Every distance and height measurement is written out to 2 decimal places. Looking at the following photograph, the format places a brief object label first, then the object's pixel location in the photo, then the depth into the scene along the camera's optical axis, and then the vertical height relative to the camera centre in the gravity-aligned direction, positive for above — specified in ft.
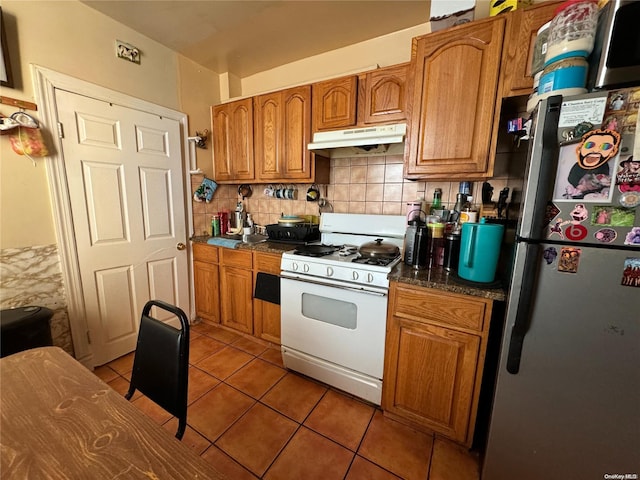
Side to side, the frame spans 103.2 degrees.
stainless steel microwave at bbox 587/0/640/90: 2.56 +1.65
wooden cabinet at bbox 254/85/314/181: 6.50 +1.76
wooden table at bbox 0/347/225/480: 1.67 -1.78
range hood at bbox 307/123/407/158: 5.17 +1.40
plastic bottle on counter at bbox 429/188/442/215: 5.93 +0.08
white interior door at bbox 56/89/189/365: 5.64 -0.33
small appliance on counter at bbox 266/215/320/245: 6.79 -0.81
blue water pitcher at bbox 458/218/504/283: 3.94 -0.70
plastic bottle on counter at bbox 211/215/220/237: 8.22 -0.87
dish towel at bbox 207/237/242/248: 7.01 -1.21
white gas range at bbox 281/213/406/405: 4.80 -2.24
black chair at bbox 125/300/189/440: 2.70 -1.86
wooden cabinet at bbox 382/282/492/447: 4.00 -2.57
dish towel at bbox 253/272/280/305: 6.34 -2.19
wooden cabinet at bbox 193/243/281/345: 6.72 -2.65
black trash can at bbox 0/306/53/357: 4.23 -2.32
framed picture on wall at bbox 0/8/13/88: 4.44 +2.28
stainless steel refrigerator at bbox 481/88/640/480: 2.66 -1.00
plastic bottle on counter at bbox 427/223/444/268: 4.97 -0.78
